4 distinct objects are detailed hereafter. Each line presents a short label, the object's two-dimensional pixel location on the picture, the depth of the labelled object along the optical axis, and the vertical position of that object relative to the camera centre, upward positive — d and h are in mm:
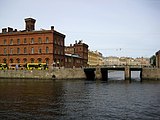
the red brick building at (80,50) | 97170 +10673
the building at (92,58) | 119931 +7099
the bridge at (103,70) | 61727 -1253
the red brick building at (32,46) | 65045 +8986
